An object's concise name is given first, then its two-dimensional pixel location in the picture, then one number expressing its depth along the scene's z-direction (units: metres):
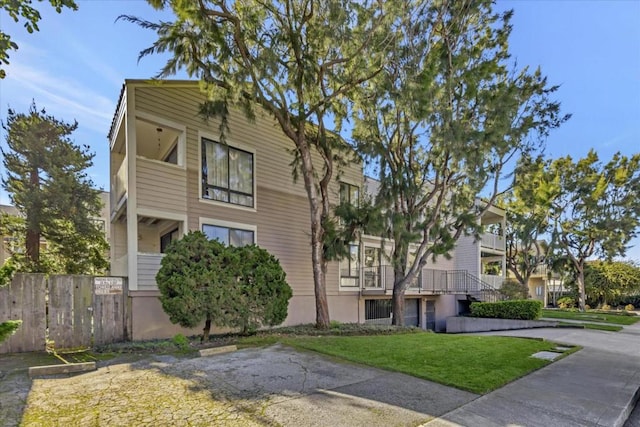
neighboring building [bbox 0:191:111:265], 16.25
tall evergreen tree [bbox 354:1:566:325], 10.52
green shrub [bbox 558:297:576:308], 31.13
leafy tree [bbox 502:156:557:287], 14.53
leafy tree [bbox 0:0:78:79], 4.50
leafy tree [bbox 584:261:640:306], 27.05
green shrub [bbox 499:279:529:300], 19.75
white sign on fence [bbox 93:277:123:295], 8.49
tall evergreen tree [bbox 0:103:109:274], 15.34
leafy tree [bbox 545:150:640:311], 22.89
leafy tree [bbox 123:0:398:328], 9.01
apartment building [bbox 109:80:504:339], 9.45
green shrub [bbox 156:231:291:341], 7.91
